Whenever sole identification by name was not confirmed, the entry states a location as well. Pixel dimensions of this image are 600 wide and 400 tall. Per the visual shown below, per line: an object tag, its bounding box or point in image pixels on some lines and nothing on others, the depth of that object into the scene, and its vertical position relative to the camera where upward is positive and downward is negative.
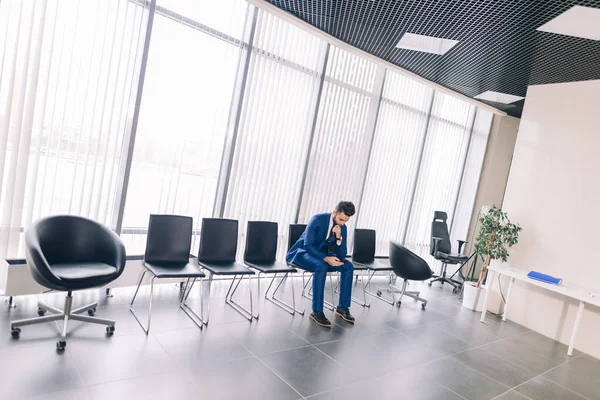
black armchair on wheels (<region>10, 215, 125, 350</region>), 2.81 -1.05
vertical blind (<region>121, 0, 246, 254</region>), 4.10 +0.35
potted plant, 5.54 -0.47
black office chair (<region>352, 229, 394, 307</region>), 5.30 -0.94
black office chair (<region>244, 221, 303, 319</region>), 4.43 -0.99
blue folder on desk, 4.78 -0.76
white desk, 4.43 -0.83
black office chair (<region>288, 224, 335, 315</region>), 4.90 -0.84
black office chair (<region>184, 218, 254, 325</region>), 4.03 -0.99
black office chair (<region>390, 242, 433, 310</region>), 5.17 -0.97
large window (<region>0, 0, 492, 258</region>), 3.39 +0.43
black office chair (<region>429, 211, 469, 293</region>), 6.80 -0.89
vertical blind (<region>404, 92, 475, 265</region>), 7.20 +0.61
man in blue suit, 4.31 -0.90
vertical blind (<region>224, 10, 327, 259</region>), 4.82 +0.57
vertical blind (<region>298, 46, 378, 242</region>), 5.60 +0.66
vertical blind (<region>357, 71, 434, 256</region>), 6.43 +0.55
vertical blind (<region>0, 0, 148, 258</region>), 3.27 +0.23
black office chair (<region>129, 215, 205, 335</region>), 3.66 -0.98
